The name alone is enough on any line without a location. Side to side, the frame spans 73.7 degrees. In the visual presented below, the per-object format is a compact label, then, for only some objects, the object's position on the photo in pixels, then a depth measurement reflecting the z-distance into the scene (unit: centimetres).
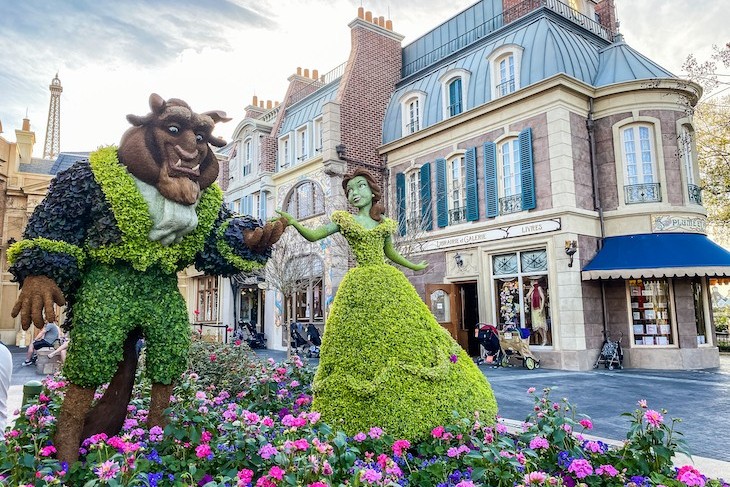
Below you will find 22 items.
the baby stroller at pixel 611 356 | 1177
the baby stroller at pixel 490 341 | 1247
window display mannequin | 1245
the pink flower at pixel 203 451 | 277
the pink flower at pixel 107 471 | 218
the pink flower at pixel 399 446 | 306
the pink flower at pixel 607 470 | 282
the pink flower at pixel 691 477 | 254
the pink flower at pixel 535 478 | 232
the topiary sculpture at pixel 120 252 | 332
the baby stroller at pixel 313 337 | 1575
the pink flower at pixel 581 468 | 272
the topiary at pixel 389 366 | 362
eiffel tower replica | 6212
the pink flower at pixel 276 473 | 218
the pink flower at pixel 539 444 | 294
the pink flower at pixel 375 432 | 318
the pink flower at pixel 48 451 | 312
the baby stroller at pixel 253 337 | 1917
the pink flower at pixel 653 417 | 310
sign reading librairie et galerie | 1226
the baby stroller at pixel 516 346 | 1199
